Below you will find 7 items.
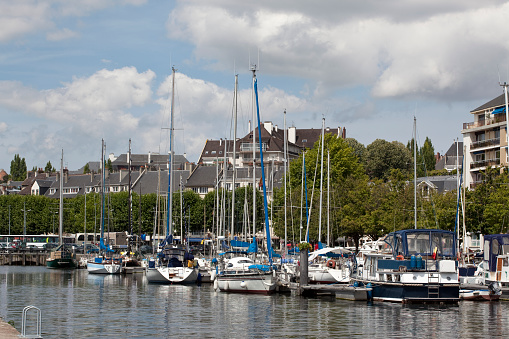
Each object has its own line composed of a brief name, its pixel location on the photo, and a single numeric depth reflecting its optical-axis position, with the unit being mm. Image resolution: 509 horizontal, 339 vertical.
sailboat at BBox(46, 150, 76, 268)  117062
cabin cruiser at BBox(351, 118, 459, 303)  50500
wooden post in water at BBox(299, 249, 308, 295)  58531
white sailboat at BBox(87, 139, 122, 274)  96312
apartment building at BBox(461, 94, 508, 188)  115812
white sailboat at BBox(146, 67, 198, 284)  72750
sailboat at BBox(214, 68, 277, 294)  59688
